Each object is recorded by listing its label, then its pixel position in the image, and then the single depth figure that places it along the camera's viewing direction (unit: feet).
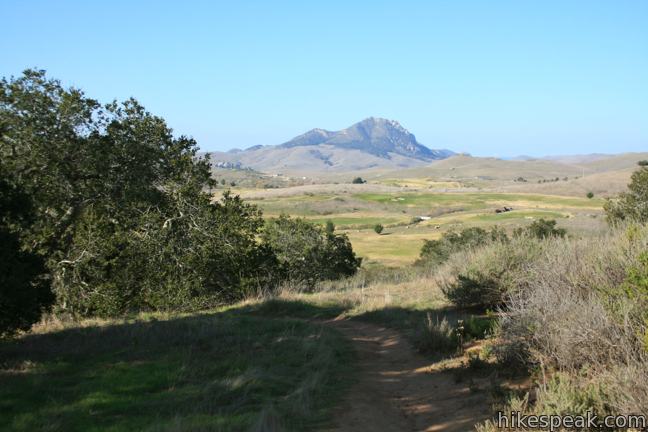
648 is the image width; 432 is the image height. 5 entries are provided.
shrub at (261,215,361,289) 91.40
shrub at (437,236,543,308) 38.22
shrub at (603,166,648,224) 78.69
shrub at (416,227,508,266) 99.97
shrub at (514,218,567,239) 104.53
